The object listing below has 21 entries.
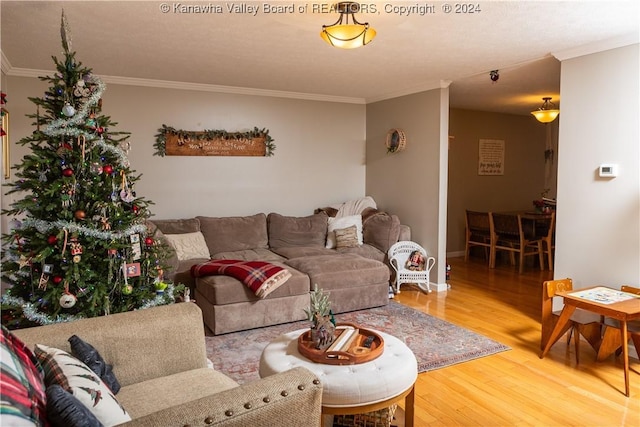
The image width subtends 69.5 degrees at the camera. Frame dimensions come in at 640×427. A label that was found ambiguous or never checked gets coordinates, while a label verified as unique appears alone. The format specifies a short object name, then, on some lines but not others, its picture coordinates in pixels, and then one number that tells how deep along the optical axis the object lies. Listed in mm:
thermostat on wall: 3498
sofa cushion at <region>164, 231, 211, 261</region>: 4621
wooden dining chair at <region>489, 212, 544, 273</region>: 6273
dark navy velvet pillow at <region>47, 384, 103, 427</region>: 1129
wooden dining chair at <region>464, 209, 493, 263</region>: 6677
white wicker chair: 5207
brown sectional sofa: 3891
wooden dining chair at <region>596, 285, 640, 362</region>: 3168
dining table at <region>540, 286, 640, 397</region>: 2839
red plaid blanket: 3865
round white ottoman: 1989
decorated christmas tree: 2506
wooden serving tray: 2176
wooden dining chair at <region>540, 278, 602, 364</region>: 3361
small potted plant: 2322
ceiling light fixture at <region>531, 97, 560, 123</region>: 5961
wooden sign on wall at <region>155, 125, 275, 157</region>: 5176
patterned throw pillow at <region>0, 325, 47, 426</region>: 976
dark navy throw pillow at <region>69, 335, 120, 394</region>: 1713
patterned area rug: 3227
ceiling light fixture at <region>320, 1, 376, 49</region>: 2727
